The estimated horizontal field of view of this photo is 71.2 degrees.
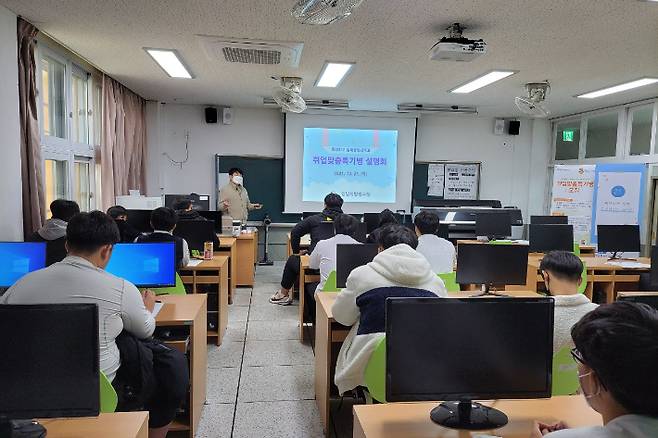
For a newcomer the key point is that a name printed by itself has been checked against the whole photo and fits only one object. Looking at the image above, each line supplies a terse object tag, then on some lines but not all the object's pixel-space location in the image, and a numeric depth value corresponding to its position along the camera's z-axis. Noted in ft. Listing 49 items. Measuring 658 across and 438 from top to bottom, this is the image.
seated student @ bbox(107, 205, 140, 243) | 13.66
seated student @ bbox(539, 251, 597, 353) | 6.77
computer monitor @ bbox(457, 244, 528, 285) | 11.57
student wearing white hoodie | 7.07
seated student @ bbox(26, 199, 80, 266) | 11.04
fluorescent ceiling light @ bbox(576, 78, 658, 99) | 18.07
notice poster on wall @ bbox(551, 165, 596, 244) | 23.17
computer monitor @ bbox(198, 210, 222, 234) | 18.86
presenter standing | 25.23
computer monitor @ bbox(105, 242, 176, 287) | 9.70
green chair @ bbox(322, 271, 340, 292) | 11.59
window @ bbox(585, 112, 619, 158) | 24.34
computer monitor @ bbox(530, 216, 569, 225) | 21.53
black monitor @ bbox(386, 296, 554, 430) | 5.09
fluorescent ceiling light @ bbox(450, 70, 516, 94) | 17.11
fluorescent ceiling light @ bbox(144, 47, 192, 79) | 15.18
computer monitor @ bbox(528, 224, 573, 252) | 17.58
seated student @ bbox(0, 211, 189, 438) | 5.93
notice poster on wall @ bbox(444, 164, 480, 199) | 28.86
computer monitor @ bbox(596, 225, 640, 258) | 17.57
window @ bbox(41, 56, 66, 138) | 15.25
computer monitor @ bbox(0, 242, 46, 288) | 9.62
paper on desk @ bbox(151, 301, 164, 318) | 8.67
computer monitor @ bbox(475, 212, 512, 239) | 20.93
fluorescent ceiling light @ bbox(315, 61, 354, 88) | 16.38
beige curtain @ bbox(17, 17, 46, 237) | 12.36
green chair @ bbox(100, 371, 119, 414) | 5.32
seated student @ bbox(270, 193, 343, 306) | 17.60
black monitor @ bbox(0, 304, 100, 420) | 4.59
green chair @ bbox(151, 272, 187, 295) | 10.42
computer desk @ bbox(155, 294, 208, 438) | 8.55
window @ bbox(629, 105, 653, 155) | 22.12
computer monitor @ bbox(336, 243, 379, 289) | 11.32
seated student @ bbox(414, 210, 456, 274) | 12.75
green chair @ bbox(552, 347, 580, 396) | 6.21
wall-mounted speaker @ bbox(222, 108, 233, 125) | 26.37
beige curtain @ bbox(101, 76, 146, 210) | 18.84
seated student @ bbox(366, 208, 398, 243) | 17.52
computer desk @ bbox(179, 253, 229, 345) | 13.76
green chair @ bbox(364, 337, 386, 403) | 6.54
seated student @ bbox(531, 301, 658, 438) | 3.06
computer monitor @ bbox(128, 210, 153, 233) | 17.06
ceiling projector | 11.97
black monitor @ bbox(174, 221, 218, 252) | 15.12
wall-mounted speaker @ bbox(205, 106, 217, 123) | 26.09
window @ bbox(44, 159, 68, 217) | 15.84
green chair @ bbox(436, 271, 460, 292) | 11.65
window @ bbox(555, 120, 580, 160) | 27.25
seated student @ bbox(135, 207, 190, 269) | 12.23
